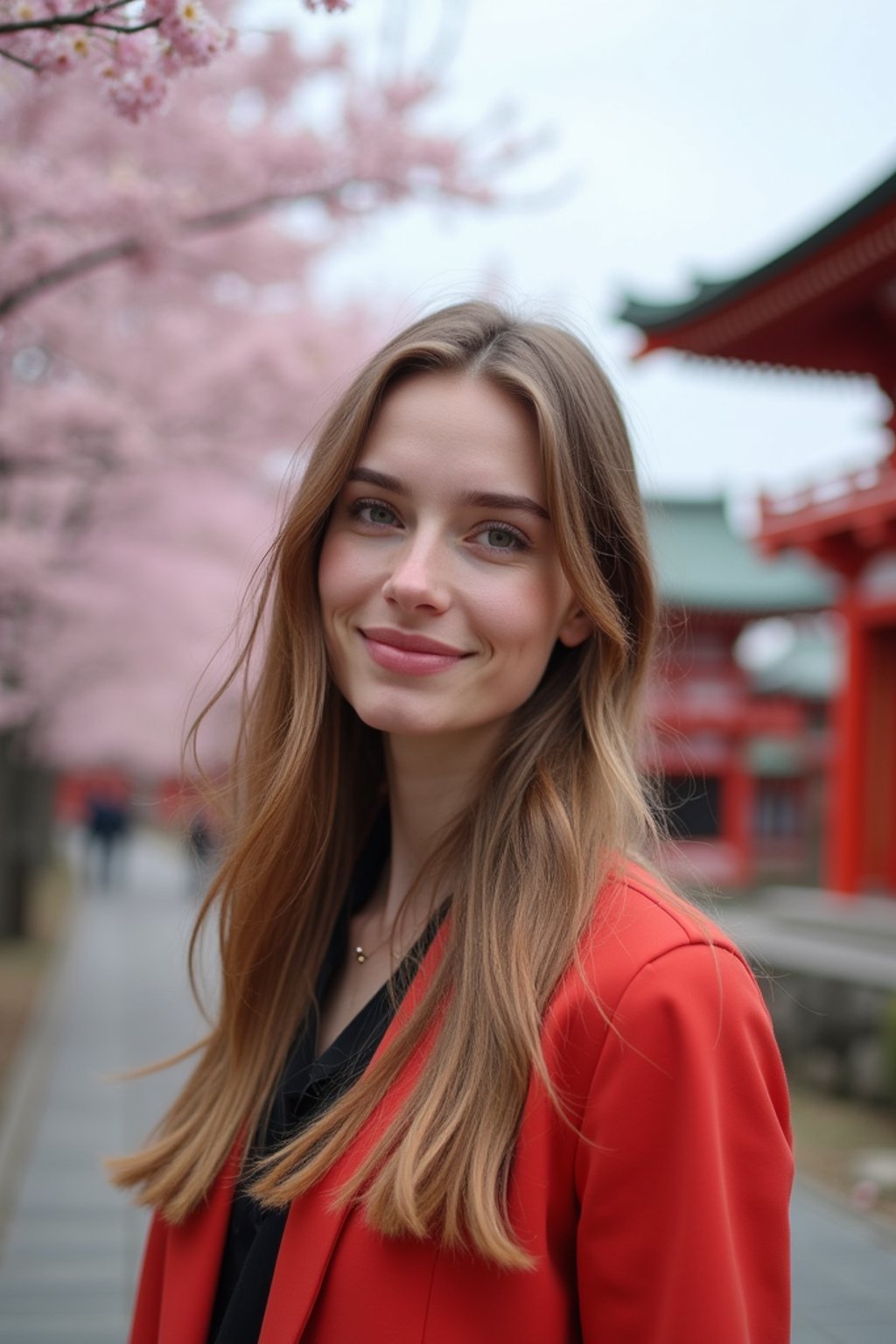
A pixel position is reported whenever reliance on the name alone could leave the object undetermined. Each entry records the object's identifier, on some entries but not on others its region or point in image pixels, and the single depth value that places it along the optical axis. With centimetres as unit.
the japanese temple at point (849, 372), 853
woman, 124
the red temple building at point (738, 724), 2494
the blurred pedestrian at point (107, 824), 2198
